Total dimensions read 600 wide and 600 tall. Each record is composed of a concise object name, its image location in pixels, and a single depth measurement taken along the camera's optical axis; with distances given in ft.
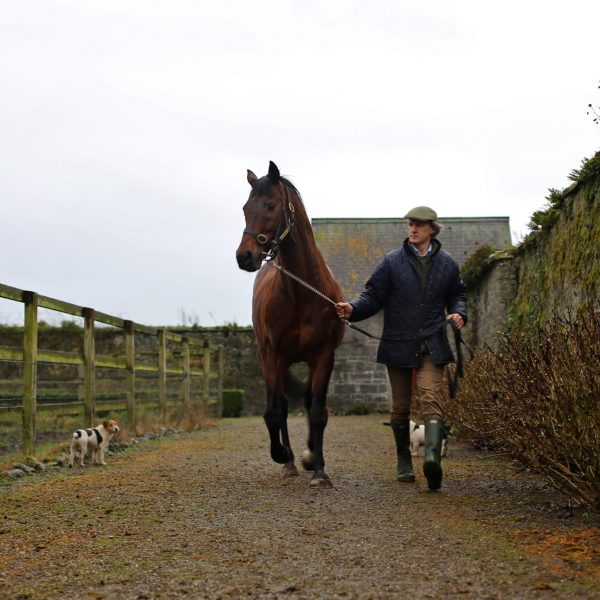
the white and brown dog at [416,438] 30.09
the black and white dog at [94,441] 27.66
